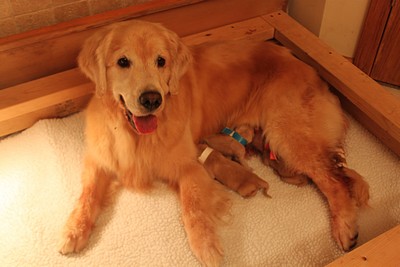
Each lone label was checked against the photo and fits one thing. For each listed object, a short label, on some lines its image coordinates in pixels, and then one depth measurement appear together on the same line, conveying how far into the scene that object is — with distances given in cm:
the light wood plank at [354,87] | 235
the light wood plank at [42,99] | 240
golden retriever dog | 181
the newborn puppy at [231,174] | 211
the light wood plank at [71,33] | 249
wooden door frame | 268
